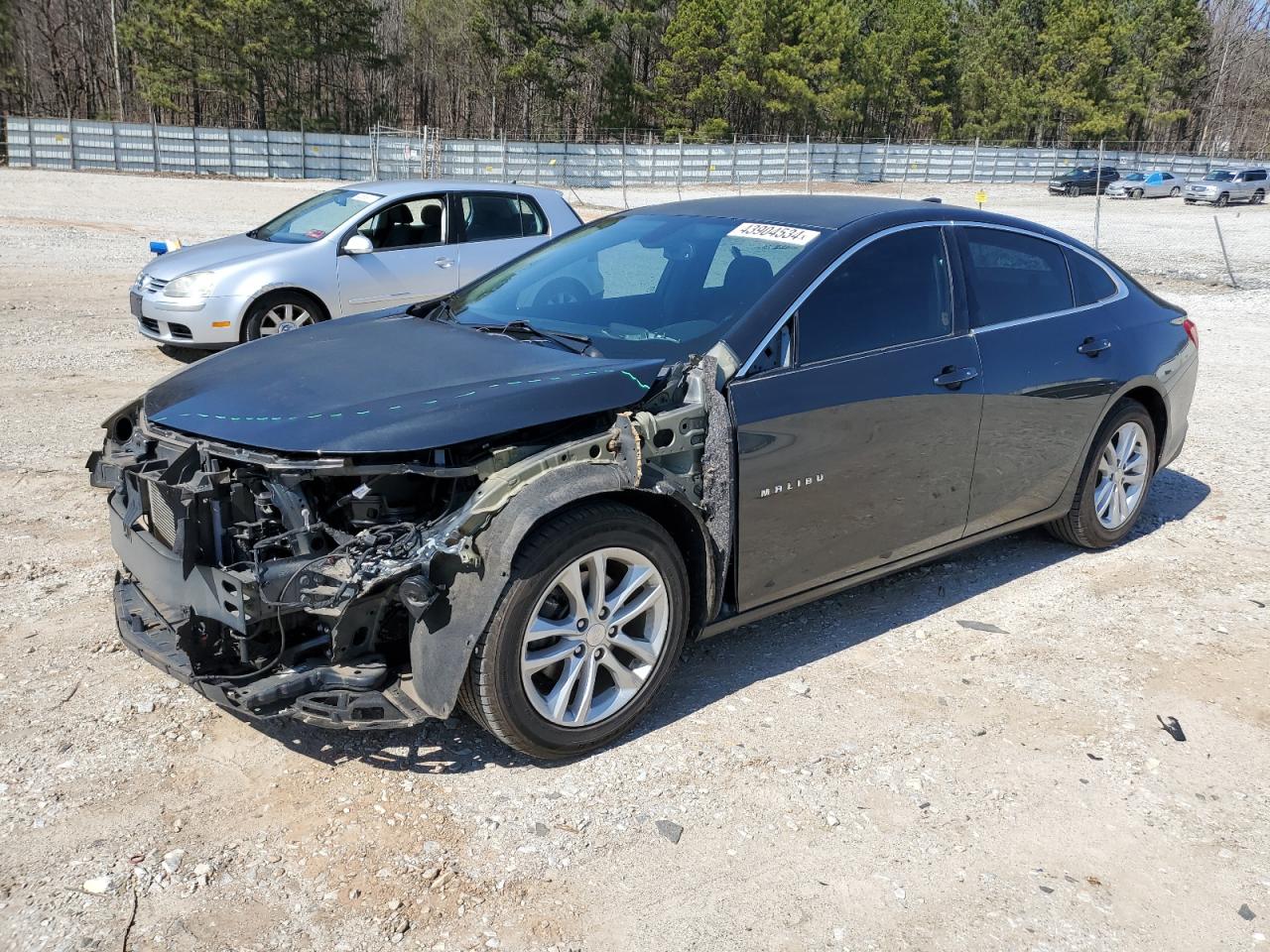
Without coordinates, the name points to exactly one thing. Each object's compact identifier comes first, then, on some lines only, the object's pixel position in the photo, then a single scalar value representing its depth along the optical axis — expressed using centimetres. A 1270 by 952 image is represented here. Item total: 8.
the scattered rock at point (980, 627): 456
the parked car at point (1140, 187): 4569
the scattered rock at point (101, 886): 279
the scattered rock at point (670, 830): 312
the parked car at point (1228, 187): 4312
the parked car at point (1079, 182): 4638
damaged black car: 308
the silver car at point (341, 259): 891
